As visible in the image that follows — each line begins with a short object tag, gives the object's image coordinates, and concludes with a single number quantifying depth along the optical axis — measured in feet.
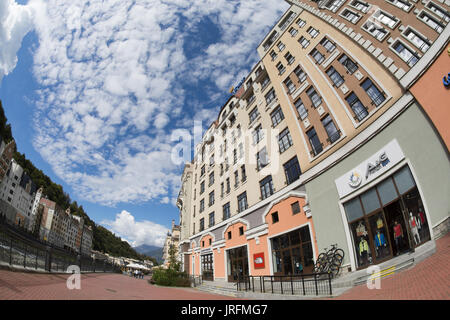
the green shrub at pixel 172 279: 67.67
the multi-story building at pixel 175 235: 167.32
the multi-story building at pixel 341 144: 28.63
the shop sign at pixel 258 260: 56.39
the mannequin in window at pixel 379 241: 31.86
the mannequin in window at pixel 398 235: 30.14
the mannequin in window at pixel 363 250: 33.32
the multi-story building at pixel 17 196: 203.46
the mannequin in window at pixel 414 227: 27.71
